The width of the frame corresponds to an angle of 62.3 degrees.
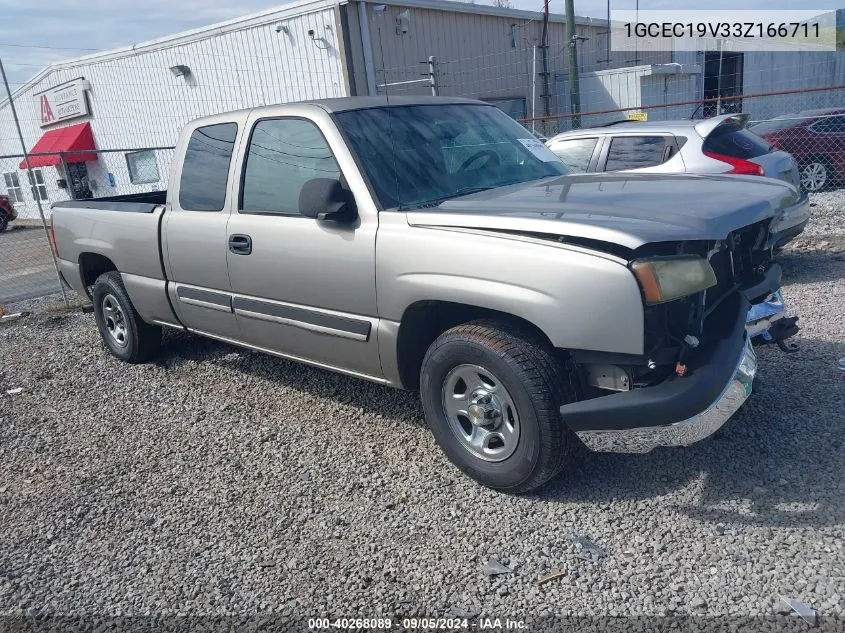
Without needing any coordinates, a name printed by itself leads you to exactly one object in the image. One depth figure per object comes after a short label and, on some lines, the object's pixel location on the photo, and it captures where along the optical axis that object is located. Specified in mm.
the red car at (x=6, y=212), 22734
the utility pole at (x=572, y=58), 15758
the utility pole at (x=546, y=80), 20000
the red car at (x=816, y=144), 11789
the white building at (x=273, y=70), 15000
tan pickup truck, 2861
